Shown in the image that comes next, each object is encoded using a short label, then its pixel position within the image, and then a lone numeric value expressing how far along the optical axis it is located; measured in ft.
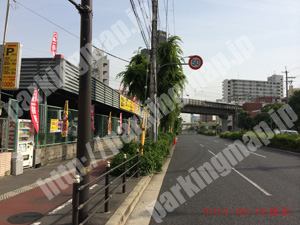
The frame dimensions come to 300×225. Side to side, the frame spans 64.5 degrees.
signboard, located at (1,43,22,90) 28.19
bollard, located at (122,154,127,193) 20.42
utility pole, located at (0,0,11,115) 28.66
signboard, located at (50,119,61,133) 36.71
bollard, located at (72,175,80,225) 10.59
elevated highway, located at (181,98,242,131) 207.00
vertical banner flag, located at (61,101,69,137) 38.90
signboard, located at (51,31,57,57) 40.69
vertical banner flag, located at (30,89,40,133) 30.17
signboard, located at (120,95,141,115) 79.47
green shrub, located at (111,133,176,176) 28.09
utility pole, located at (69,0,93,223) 13.57
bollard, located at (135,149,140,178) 26.76
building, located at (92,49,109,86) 236.41
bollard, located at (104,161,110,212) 15.30
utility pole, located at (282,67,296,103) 161.54
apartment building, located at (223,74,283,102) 533.96
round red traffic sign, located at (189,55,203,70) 46.32
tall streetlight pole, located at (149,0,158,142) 43.39
